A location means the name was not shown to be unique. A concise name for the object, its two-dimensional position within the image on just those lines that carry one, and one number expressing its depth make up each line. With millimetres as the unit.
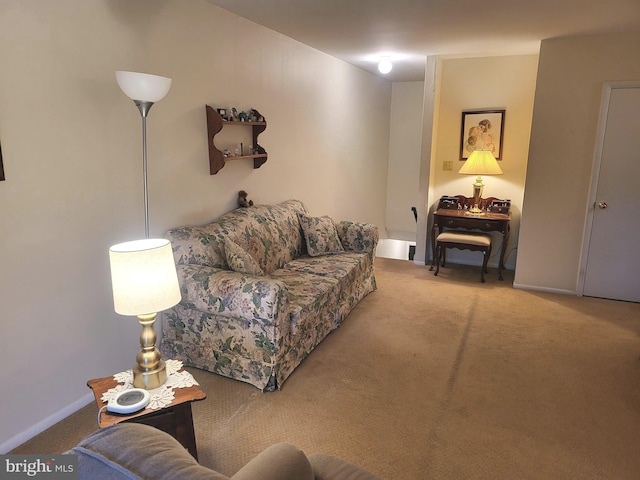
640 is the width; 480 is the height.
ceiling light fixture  4691
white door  3895
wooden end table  1690
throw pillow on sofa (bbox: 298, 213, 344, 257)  4004
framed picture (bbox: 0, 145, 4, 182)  1962
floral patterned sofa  2547
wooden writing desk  4742
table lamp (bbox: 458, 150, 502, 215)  4828
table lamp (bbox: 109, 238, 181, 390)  1779
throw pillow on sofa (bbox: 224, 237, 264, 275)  2879
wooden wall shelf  3133
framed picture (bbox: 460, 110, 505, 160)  5039
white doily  1771
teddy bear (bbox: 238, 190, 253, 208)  3621
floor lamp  2170
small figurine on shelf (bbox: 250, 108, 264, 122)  3592
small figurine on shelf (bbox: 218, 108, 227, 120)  3240
